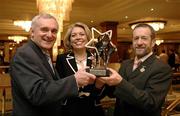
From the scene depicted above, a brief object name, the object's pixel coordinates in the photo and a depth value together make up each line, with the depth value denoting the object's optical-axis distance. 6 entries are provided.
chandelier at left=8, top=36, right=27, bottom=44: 9.40
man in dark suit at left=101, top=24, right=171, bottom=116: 0.93
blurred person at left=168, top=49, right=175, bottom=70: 7.45
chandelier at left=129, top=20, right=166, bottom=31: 6.53
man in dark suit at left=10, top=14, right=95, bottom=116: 0.77
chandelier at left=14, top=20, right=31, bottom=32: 5.93
